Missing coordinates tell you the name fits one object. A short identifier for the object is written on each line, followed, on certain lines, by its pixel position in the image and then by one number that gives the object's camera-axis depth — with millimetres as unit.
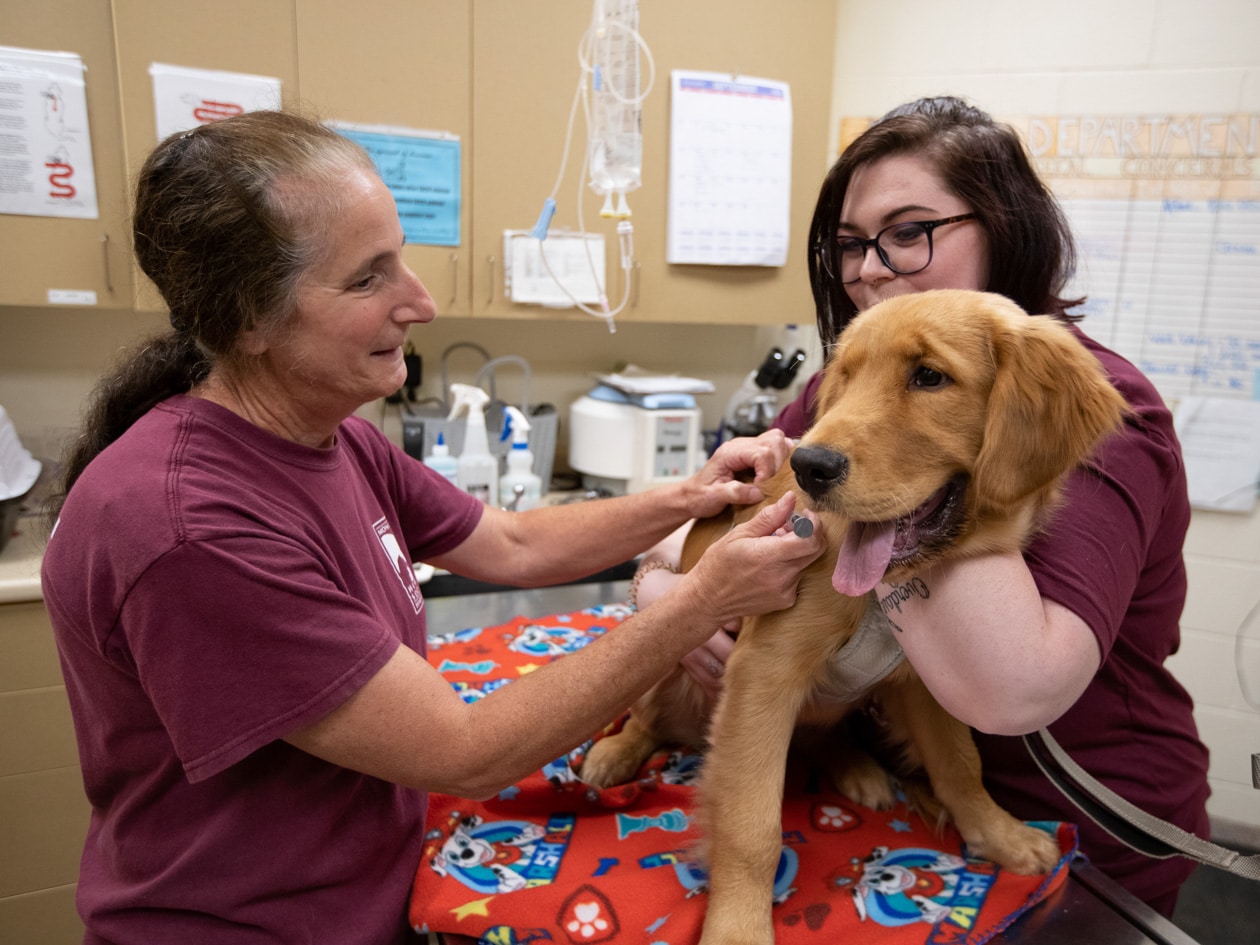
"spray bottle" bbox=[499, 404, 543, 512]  2516
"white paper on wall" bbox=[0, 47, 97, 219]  2066
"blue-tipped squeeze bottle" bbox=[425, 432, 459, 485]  2447
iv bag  2492
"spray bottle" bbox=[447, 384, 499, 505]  2498
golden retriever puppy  908
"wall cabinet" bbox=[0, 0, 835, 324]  2145
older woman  880
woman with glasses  964
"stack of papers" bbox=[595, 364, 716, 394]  2873
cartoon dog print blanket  994
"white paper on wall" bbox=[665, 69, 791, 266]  2676
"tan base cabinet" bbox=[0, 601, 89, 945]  2000
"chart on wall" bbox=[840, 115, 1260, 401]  2674
